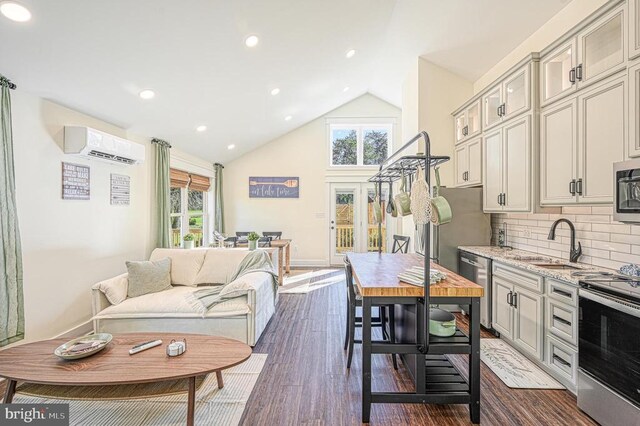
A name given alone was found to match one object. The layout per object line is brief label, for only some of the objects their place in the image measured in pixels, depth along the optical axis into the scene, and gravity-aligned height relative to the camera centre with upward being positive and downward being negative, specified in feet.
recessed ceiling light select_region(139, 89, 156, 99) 11.93 +4.41
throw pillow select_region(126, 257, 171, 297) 11.44 -2.39
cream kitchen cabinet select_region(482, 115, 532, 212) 10.33 +1.59
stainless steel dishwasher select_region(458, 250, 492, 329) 11.41 -2.28
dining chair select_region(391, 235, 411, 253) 15.62 -1.33
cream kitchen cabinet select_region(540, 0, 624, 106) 7.24 +3.95
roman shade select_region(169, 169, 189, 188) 18.14 +1.95
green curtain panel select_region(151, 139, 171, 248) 15.30 +0.72
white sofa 10.38 -3.27
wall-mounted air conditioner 10.80 +2.38
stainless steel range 5.86 -2.72
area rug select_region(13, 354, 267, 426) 6.96 -4.47
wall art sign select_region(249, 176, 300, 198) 25.50 +1.98
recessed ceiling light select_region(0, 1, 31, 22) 6.98 +4.44
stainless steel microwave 6.35 +0.43
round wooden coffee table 6.18 -3.14
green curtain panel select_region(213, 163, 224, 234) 24.02 +0.68
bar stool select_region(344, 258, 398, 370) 8.84 -3.43
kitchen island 6.81 -2.82
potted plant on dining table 14.78 -1.33
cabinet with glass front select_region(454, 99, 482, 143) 13.71 +4.12
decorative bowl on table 6.85 -2.98
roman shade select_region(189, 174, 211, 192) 20.72 +1.95
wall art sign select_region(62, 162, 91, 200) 10.85 +1.05
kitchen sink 8.90 -1.49
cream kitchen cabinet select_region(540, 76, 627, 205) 7.33 +1.74
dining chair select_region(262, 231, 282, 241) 23.87 -1.63
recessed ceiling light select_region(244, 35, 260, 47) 11.43 +6.14
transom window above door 25.52 +5.40
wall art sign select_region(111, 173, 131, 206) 13.10 +0.92
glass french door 25.54 -0.77
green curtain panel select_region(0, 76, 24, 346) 8.41 -0.86
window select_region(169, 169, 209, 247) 18.79 +0.34
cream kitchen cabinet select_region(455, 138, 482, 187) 13.55 +2.21
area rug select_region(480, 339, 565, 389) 8.36 -4.40
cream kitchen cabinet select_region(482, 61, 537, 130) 10.28 +4.07
